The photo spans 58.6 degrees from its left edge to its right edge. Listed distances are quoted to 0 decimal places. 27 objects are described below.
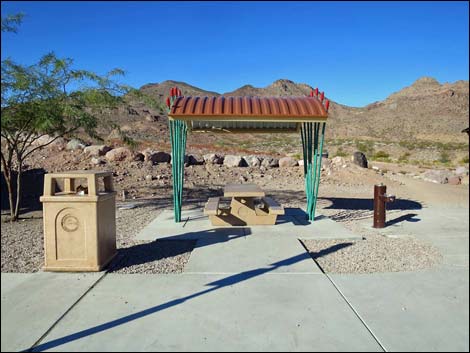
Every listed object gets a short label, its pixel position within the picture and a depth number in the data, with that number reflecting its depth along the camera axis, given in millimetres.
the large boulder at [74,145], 20109
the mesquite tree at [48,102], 8461
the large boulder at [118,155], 18562
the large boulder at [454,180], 19672
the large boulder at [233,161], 20500
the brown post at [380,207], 8812
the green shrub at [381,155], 38878
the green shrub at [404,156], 37044
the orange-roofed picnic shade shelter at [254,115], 8188
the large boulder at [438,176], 20081
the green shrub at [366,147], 43138
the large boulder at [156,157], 19000
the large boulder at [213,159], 20453
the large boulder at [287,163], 21359
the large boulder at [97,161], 17997
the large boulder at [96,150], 19159
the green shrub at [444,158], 34828
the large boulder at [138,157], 18734
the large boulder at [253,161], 21109
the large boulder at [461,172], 20925
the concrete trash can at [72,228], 5418
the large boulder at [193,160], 19875
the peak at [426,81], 102212
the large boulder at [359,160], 24250
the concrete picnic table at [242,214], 8430
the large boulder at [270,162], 21141
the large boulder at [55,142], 20052
